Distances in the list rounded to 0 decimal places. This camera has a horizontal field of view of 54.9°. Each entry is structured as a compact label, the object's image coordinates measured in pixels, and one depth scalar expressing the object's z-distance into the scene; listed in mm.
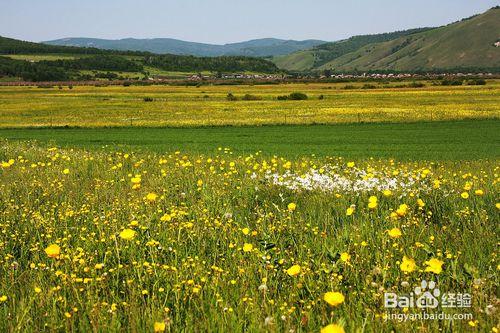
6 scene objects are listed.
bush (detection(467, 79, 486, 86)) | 122612
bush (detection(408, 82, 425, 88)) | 124462
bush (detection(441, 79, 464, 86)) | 128375
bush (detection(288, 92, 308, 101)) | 88594
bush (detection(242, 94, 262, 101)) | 88531
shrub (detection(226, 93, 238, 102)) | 88450
